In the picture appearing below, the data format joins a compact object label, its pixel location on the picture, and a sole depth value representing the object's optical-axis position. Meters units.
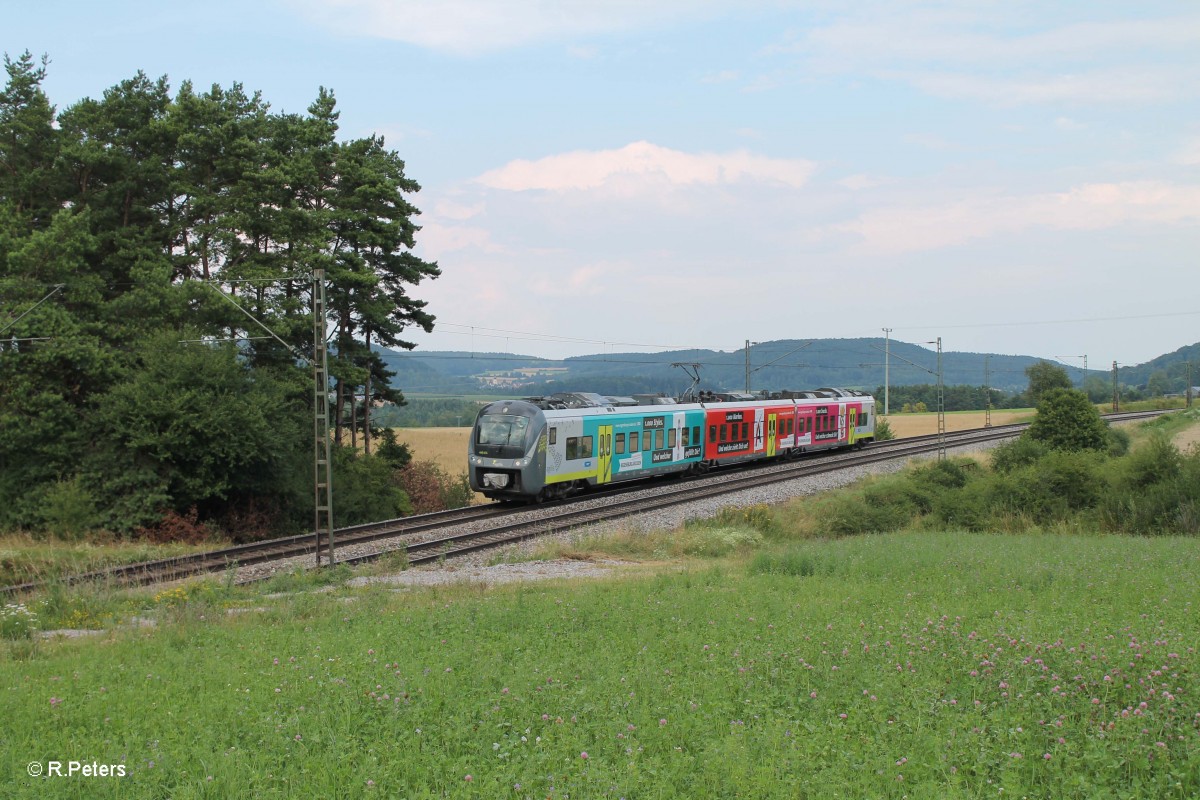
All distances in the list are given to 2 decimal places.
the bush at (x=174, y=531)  28.86
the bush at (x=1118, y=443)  40.84
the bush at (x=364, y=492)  35.50
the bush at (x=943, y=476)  32.59
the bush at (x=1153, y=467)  27.95
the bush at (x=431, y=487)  42.84
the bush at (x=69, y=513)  28.30
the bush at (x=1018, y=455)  35.09
